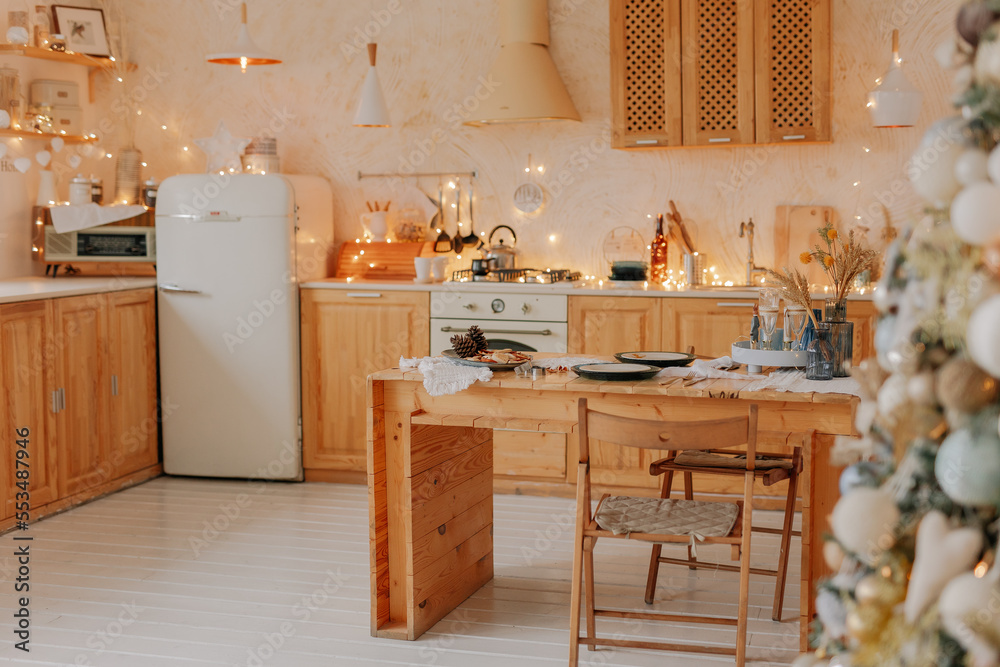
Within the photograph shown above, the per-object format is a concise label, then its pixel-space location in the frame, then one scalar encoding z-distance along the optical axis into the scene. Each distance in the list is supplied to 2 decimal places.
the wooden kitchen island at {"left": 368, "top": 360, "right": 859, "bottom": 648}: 2.62
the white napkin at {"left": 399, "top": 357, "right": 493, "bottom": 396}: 2.78
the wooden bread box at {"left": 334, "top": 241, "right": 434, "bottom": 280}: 4.98
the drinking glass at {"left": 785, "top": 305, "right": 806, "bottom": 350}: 2.84
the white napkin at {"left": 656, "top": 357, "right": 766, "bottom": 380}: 2.80
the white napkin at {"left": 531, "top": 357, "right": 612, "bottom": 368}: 3.03
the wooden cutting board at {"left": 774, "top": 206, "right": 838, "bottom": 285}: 4.67
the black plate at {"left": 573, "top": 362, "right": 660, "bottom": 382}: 2.76
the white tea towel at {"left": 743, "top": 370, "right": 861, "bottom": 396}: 2.58
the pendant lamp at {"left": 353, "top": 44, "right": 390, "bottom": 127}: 4.86
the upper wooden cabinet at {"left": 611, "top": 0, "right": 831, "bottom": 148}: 4.45
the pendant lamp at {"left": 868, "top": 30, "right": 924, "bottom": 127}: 4.36
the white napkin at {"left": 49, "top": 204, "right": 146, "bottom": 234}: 4.93
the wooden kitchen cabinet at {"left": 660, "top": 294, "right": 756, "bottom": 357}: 4.28
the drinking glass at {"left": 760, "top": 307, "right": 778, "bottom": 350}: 2.85
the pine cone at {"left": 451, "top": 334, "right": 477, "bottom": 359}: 2.93
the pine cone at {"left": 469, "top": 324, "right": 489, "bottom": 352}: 2.97
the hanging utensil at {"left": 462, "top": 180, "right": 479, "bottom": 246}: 5.09
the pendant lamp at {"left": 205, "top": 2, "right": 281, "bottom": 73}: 4.59
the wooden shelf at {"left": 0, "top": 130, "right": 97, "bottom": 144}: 4.76
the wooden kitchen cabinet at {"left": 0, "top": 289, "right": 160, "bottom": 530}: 4.02
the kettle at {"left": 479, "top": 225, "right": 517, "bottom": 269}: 4.98
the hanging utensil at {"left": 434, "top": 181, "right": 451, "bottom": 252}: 5.09
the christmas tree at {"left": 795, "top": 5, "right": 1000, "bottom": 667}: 1.02
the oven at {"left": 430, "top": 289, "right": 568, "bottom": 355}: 4.49
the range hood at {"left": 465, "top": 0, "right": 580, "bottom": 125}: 4.66
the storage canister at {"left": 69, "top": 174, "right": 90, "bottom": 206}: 5.07
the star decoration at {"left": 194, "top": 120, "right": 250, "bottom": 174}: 5.07
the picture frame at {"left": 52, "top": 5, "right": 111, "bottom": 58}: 5.09
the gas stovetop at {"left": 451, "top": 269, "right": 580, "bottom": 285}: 4.73
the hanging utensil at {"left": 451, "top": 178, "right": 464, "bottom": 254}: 5.10
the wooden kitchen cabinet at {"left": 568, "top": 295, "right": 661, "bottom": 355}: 4.39
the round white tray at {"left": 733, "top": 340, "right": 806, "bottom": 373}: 2.82
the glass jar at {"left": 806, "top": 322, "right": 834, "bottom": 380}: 2.70
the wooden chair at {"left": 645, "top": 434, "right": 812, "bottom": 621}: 2.97
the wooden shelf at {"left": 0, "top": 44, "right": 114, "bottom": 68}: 4.69
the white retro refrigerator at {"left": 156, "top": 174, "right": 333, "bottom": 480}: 4.68
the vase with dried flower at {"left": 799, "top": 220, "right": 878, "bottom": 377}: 2.69
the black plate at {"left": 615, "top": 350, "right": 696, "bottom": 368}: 2.93
